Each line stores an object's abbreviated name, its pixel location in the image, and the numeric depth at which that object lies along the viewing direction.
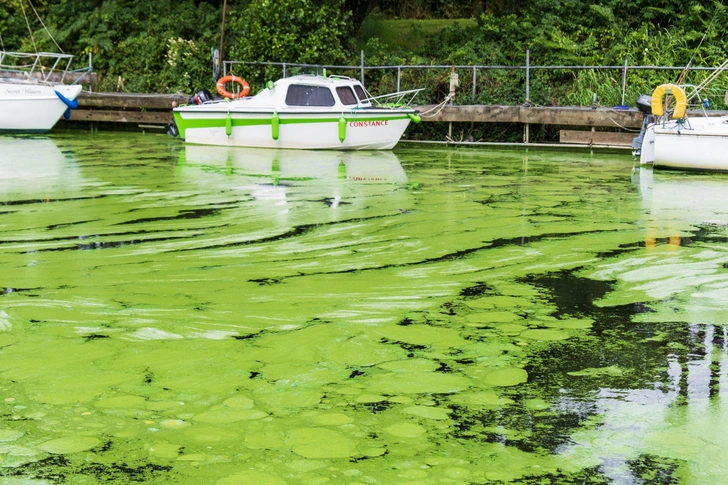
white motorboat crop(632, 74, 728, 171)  12.74
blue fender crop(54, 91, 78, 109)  18.55
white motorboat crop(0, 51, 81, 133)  18.25
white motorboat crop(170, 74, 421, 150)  15.62
